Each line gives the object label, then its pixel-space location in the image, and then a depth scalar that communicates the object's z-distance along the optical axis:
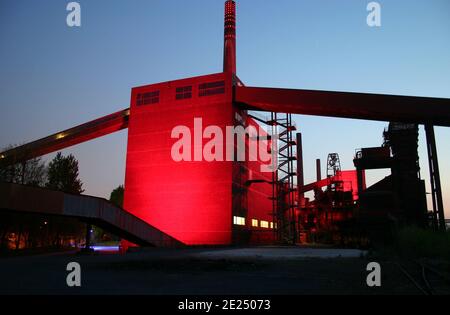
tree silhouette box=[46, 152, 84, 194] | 45.66
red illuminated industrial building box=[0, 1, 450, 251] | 33.31
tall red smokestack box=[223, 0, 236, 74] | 53.28
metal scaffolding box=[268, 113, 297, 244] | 44.38
